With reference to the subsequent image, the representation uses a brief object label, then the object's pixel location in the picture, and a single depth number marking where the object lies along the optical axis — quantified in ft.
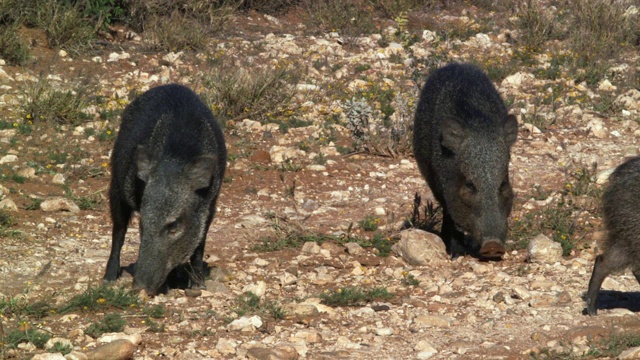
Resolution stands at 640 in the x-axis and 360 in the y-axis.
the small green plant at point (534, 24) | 93.81
